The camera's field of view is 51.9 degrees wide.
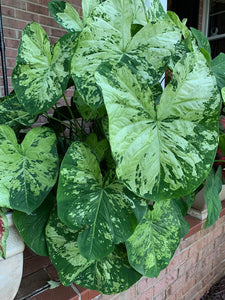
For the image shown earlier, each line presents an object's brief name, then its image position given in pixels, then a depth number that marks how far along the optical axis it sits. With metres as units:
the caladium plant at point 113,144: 0.51
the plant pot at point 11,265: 0.63
